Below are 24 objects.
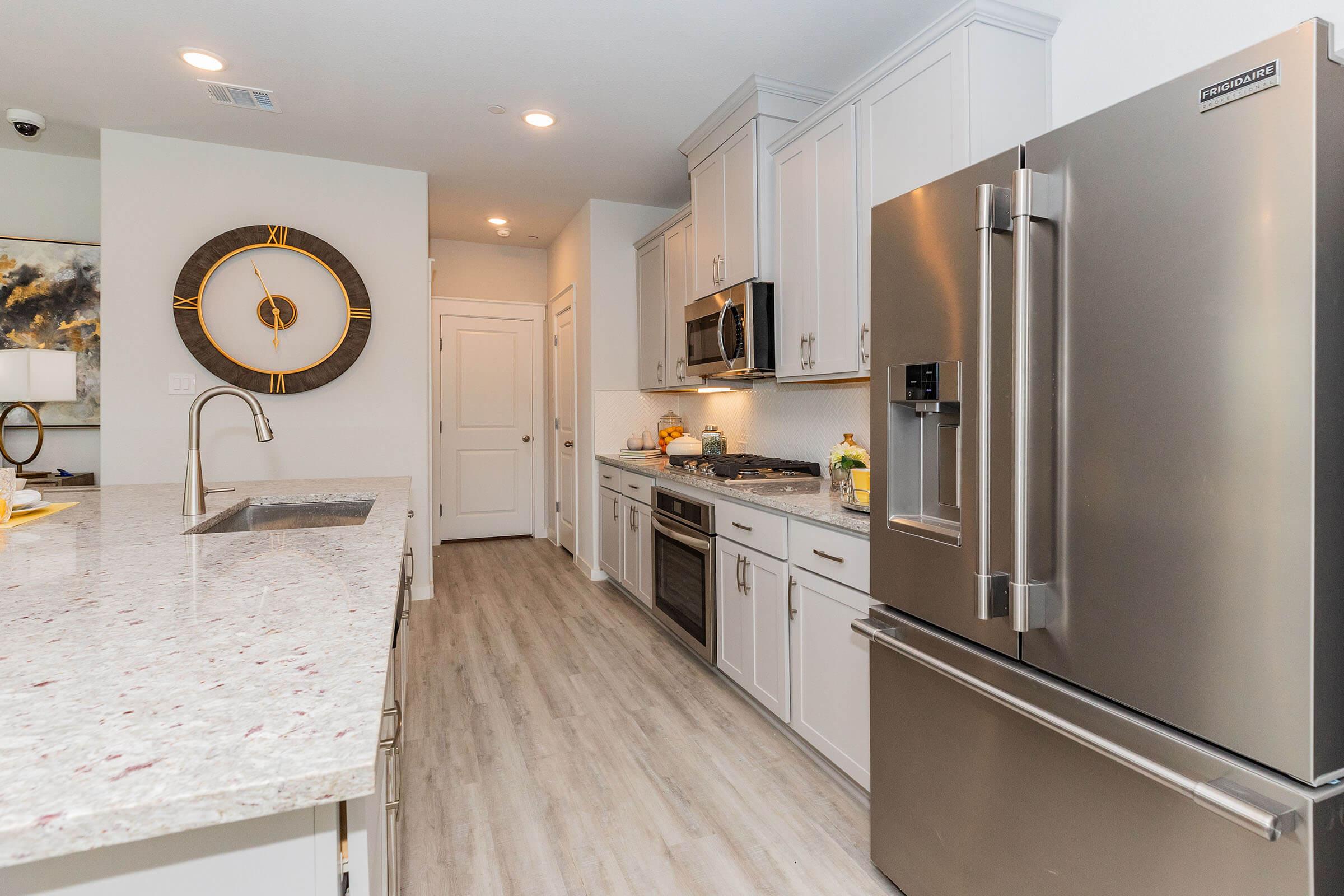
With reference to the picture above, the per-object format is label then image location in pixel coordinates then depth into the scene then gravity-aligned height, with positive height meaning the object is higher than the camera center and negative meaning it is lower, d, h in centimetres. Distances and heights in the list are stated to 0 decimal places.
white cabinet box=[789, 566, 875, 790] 193 -72
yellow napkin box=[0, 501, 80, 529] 178 -21
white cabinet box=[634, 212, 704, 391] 382 +83
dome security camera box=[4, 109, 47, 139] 319 +152
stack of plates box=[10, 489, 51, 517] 189 -17
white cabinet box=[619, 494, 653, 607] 366 -64
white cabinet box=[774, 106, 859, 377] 242 +70
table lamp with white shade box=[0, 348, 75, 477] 234 +23
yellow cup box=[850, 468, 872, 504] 201 -15
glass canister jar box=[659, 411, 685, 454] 439 +5
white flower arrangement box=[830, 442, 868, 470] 225 -7
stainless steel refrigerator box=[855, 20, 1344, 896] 88 -10
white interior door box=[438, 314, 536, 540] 580 +9
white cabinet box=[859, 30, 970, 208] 203 +98
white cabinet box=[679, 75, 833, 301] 294 +119
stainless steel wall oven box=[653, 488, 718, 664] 290 -62
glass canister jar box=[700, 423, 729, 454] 392 -4
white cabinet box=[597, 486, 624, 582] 421 -62
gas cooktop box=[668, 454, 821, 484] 286 -15
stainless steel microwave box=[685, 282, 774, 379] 291 +46
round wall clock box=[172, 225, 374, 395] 360 +71
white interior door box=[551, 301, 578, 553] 511 +12
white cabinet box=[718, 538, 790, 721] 235 -70
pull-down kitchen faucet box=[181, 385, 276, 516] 193 -4
